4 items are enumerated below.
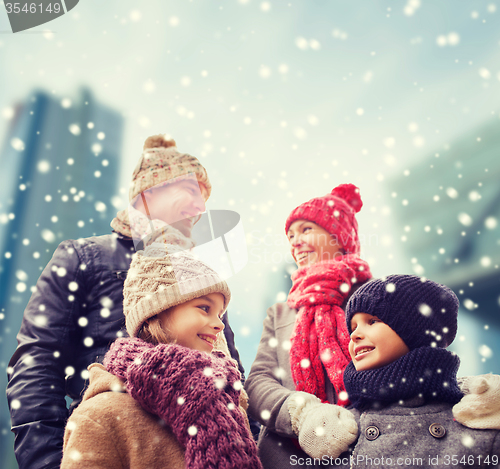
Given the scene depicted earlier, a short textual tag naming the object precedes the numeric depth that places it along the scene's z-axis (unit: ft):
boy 2.63
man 3.40
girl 2.64
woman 3.26
